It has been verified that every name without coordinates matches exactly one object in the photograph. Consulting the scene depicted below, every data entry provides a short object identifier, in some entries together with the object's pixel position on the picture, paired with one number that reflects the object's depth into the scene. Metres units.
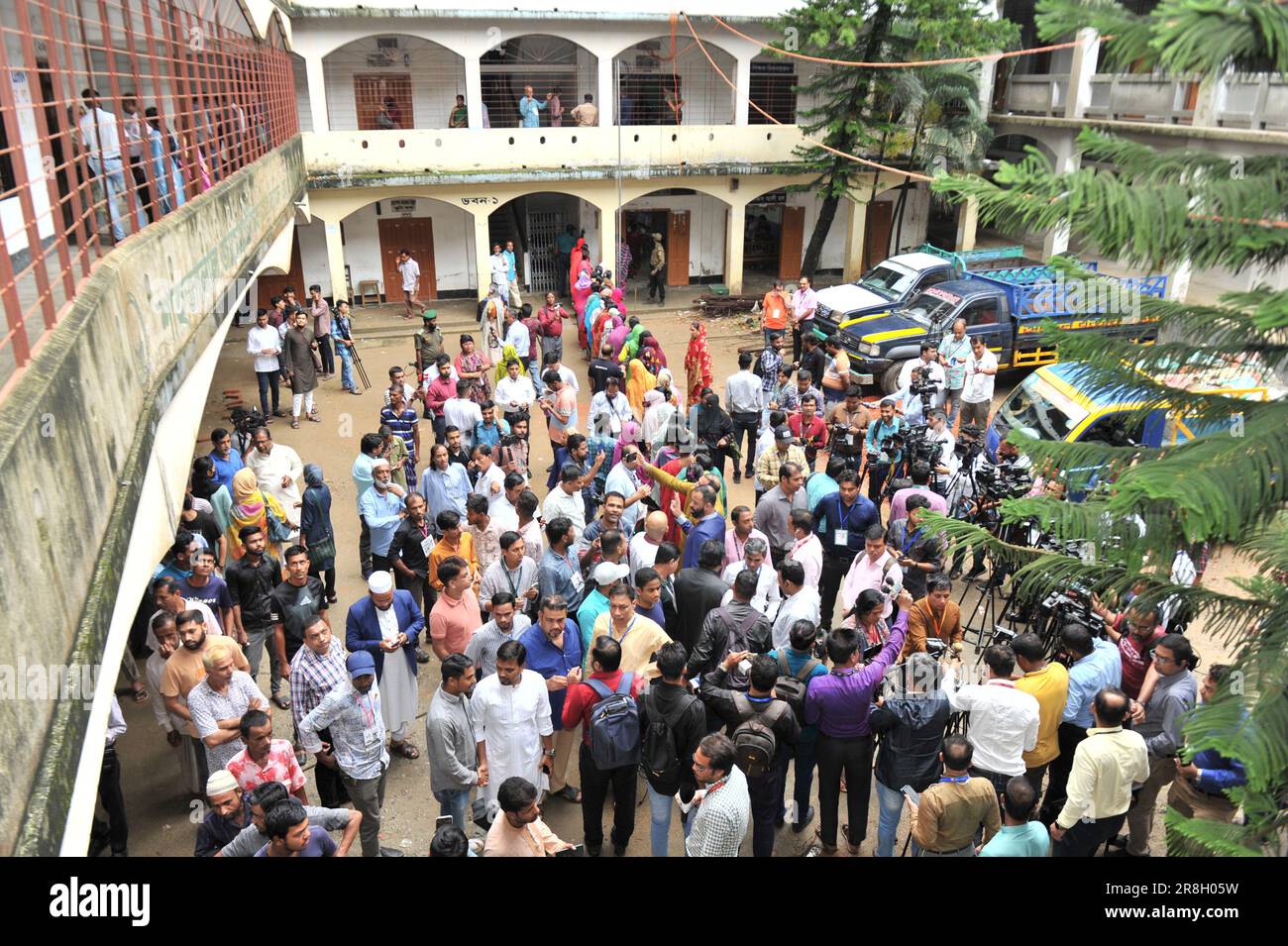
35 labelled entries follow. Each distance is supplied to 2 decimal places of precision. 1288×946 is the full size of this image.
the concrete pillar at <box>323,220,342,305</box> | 19.02
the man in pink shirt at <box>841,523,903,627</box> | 6.47
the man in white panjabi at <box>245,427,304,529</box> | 7.94
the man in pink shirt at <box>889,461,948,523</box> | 7.16
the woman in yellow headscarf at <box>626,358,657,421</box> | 10.20
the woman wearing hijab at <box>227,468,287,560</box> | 7.40
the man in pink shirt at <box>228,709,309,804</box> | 4.54
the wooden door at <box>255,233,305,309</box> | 19.84
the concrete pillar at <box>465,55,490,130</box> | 18.66
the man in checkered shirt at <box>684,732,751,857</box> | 4.41
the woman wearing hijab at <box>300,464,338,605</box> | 7.48
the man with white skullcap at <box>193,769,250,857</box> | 4.37
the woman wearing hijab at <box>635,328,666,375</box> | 10.81
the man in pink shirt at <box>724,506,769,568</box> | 6.71
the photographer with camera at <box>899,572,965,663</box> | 5.90
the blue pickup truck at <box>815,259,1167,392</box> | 14.08
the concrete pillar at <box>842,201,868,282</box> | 22.81
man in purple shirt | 5.09
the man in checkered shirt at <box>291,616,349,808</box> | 5.17
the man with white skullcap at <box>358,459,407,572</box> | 7.46
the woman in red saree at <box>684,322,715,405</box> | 12.09
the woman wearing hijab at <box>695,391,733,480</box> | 9.48
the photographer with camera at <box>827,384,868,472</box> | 9.07
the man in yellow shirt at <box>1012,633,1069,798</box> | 5.12
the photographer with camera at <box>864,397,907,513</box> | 9.12
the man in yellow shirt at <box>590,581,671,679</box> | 5.64
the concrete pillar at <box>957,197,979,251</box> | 23.12
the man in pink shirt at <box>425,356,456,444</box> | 10.14
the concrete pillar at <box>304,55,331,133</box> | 18.00
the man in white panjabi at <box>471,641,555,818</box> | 5.08
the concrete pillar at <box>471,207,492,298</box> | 19.68
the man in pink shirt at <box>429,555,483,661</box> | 6.09
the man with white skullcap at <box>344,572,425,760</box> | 5.74
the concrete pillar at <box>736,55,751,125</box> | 20.54
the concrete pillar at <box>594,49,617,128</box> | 19.62
